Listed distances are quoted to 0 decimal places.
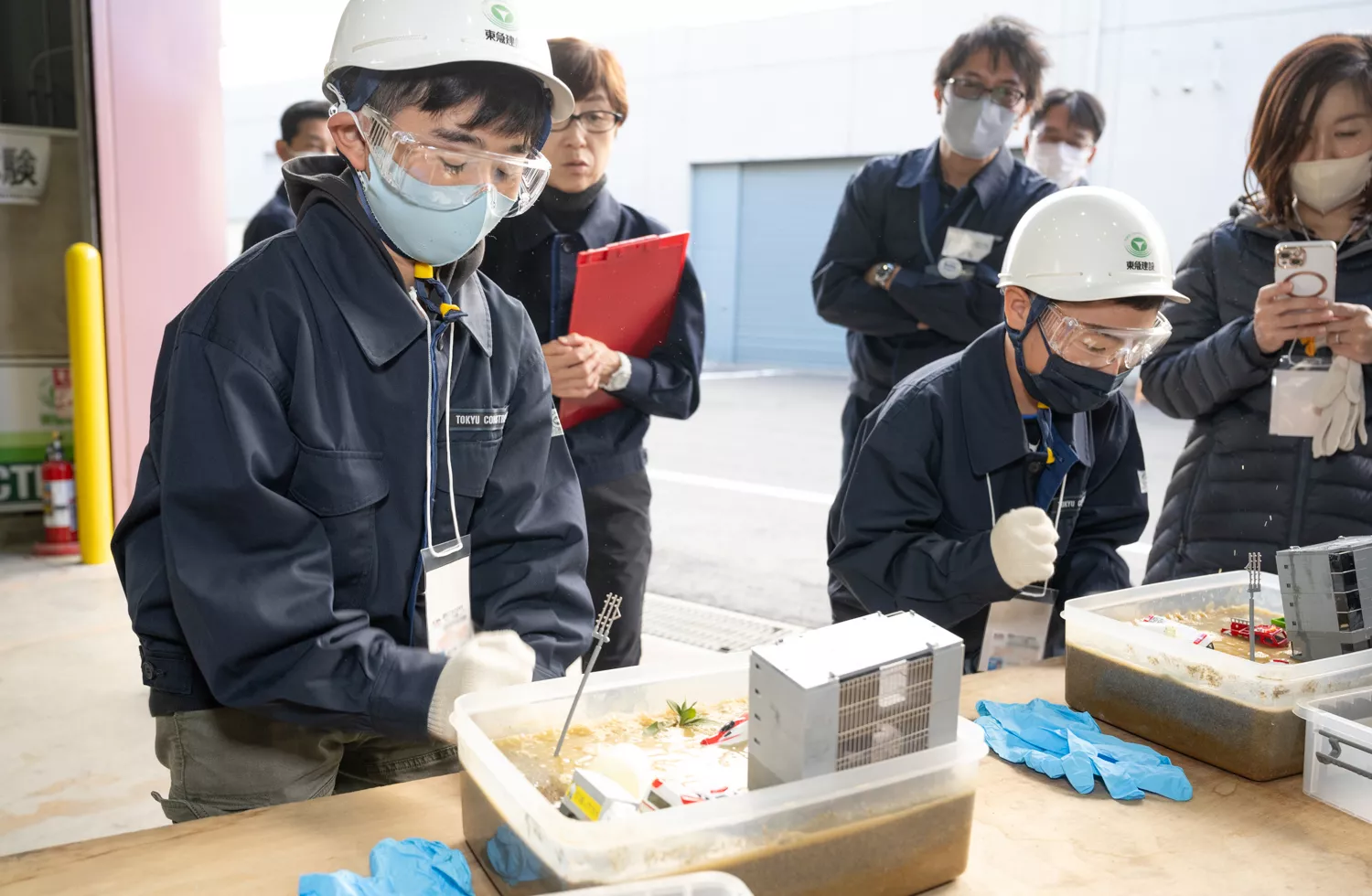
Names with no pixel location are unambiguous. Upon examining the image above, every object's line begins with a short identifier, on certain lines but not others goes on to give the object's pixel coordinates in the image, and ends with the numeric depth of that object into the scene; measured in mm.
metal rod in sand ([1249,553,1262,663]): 1411
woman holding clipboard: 2293
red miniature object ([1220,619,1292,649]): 1534
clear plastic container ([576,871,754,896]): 876
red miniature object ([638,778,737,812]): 1021
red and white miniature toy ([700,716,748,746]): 1209
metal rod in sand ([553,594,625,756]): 1126
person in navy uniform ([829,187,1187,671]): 1668
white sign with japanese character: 4707
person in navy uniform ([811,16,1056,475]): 2766
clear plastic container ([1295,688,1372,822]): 1233
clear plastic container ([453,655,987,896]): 937
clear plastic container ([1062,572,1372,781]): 1315
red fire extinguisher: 4680
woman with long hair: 1988
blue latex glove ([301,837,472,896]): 962
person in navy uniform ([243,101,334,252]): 3799
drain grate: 4012
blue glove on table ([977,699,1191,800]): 1288
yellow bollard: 4512
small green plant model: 1243
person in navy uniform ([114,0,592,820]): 1237
